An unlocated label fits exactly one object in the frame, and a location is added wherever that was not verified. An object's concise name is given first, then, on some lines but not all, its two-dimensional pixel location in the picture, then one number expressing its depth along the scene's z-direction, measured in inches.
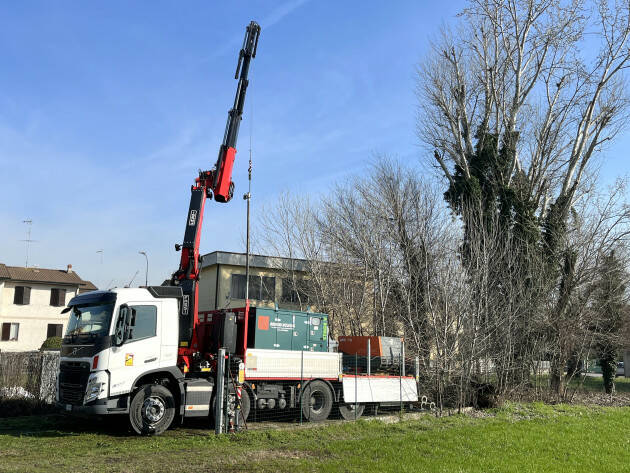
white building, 1770.4
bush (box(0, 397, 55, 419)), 574.9
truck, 461.1
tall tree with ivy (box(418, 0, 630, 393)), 835.4
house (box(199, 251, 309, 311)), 1216.8
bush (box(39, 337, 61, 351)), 1409.9
